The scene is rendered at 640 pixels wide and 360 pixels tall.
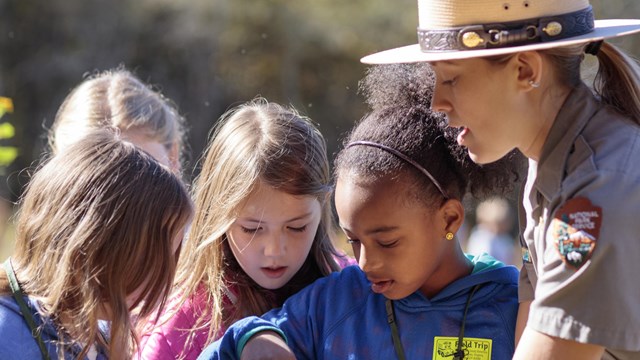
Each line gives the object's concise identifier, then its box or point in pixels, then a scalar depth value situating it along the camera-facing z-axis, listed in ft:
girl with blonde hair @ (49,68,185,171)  14.92
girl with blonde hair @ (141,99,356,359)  10.30
